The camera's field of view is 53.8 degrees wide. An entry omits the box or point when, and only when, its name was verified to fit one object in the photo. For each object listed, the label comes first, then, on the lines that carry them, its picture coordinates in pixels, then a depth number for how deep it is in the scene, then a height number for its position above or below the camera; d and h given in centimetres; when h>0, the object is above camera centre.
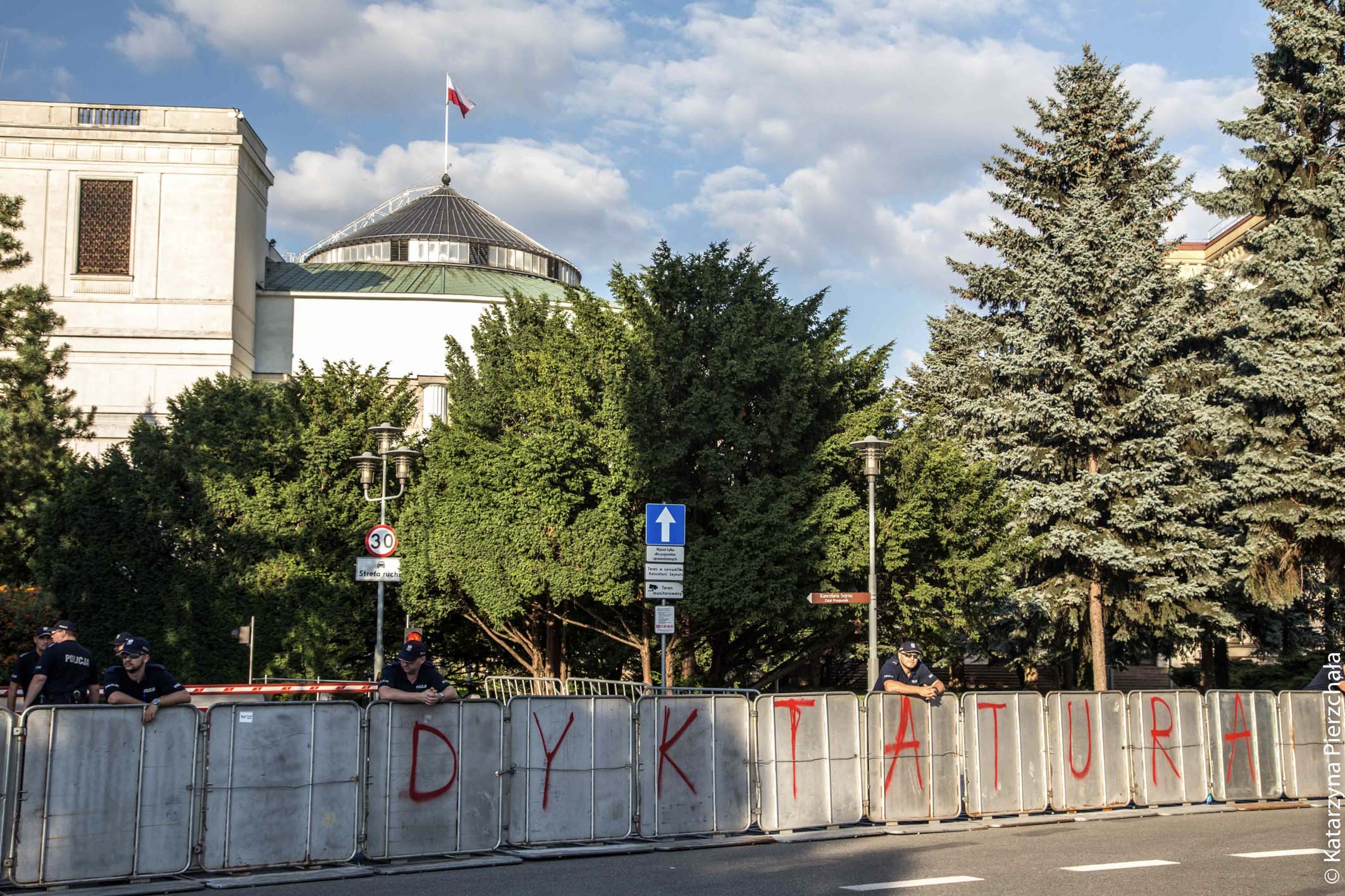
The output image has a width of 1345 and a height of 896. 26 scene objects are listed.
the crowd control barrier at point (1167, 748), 1452 -111
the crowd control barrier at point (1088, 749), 1392 -108
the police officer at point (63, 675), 1030 -20
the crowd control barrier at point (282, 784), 992 -103
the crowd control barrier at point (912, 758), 1284 -108
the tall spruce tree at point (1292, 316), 2797 +710
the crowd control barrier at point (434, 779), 1060 -105
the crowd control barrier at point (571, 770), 1123 -103
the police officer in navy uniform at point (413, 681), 1086 -27
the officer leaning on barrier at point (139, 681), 1026 -25
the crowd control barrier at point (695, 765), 1182 -105
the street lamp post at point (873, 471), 2219 +304
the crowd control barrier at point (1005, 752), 1335 -106
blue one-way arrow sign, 1688 +156
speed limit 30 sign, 2533 +203
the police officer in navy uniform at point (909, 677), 1302 -29
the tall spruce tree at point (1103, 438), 2962 +482
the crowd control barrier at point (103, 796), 916 -103
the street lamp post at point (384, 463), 2900 +423
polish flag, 7381 +3033
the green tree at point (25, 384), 3189 +655
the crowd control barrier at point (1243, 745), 1511 -112
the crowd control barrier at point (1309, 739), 1575 -109
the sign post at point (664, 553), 1650 +119
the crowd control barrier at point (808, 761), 1235 -106
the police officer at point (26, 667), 1137 -15
